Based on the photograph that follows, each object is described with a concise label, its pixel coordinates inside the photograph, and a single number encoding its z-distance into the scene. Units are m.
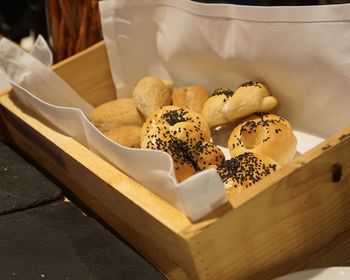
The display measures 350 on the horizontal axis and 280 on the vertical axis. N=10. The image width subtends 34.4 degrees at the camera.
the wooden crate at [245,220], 0.60
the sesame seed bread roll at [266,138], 0.77
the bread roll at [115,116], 0.94
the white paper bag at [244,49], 0.76
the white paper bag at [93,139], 0.58
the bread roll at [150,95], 0.93
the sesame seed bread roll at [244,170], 0.69
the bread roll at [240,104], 0.84
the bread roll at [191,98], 0.92
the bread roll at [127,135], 0.88
